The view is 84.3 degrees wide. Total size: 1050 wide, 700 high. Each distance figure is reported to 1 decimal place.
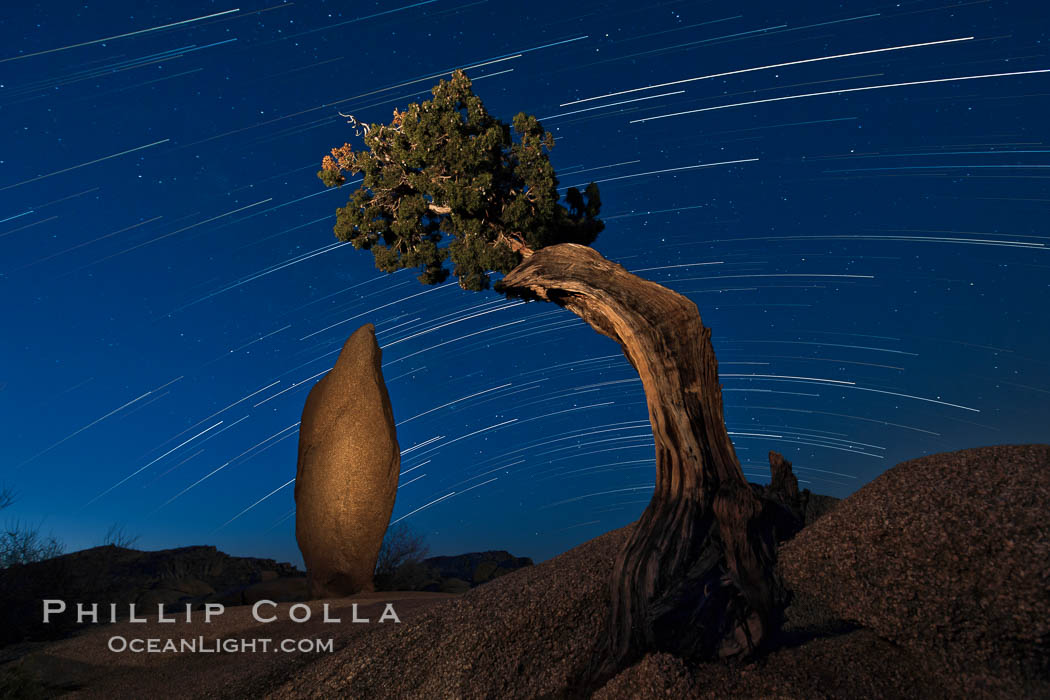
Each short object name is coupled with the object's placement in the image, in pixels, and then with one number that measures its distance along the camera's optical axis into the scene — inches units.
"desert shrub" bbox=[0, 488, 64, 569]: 613.6
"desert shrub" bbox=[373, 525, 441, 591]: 677.3
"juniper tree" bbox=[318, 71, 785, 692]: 257.0
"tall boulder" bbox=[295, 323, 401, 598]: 546.3
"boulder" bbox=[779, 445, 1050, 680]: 219.6
